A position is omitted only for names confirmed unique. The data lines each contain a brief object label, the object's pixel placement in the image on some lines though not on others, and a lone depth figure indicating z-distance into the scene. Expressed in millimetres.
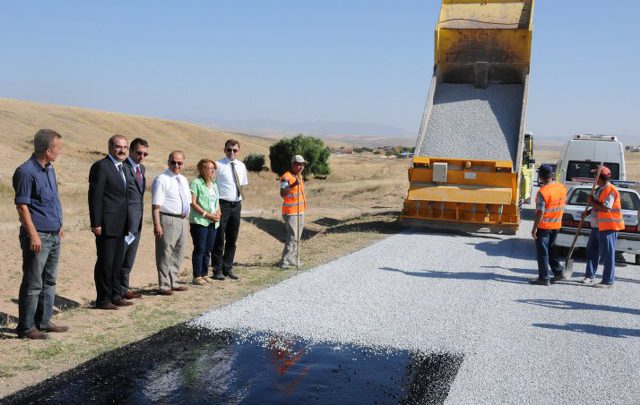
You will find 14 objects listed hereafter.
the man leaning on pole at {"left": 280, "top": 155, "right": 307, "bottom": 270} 9969
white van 18812
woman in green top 8664
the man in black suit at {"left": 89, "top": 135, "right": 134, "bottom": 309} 7098
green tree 48656
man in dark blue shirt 5930
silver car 11070
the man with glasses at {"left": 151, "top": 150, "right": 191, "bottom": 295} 7945
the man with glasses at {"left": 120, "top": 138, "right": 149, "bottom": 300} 7453
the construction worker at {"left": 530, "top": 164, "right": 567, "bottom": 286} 9195
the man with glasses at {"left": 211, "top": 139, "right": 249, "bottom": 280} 9172
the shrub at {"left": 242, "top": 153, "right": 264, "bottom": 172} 51469
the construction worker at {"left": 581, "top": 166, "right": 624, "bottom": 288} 9234
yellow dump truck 14094
